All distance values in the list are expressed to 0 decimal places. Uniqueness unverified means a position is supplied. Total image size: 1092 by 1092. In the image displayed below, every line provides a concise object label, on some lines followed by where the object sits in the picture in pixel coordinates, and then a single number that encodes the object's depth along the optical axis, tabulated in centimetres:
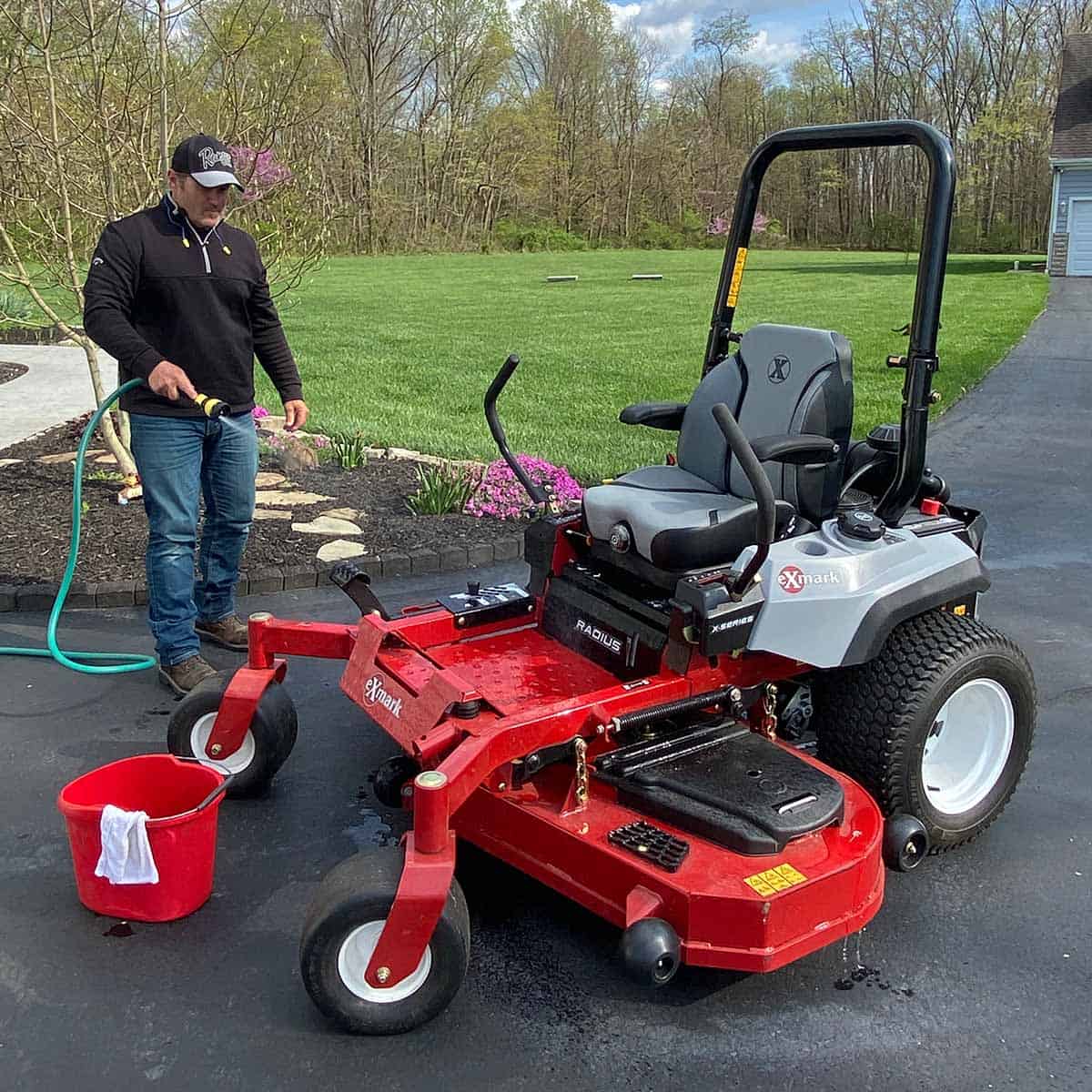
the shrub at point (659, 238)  4369
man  380
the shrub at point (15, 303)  1118
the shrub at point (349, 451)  731
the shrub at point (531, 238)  4016
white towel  271
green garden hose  409
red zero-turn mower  249
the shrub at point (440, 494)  635
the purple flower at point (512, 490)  637
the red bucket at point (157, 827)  279
